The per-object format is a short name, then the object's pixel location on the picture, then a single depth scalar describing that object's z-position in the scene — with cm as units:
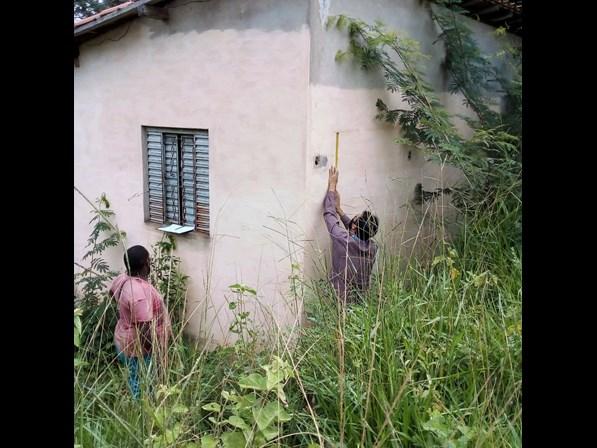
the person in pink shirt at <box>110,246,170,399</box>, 329
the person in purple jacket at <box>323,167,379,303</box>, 412
